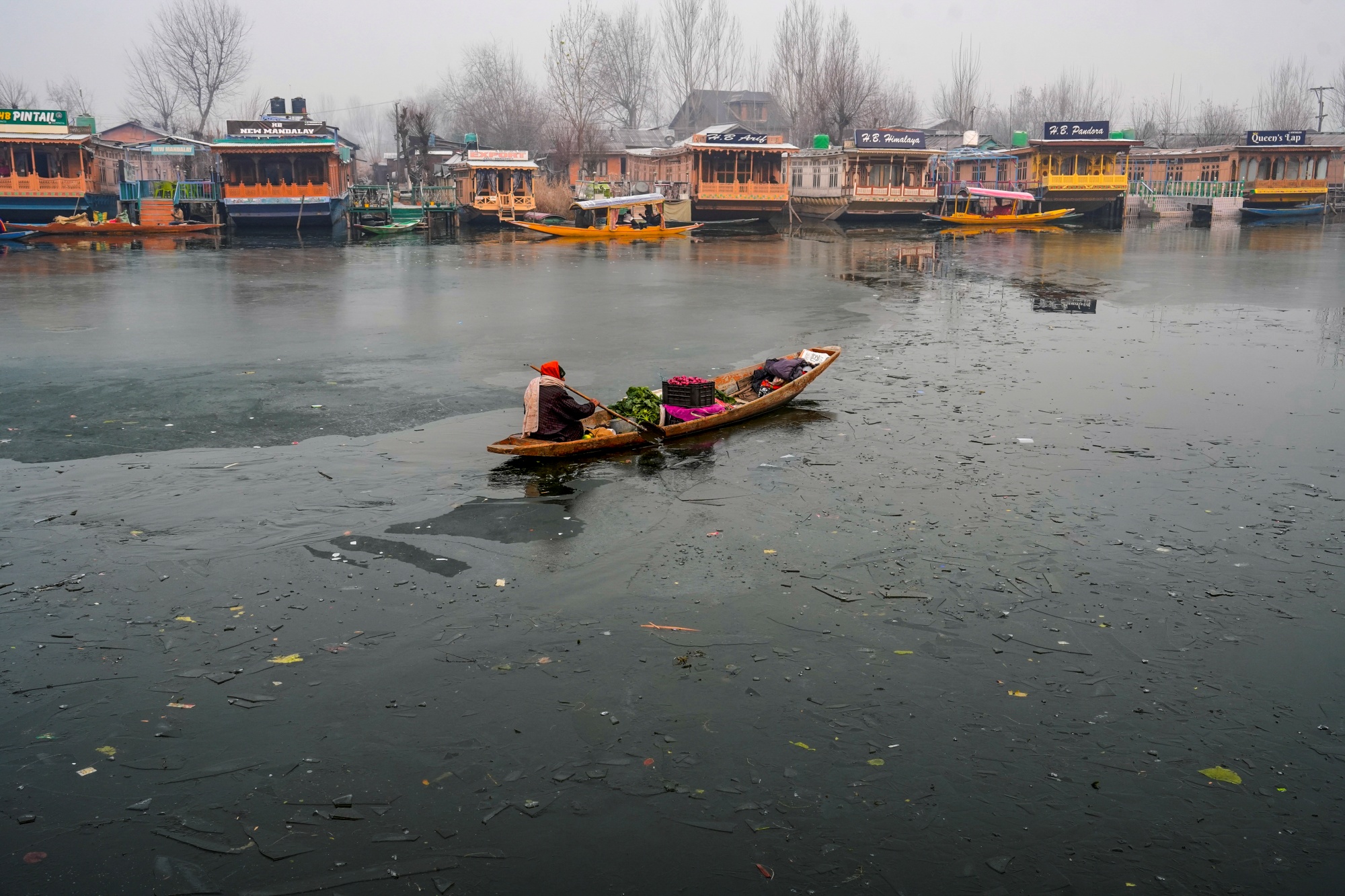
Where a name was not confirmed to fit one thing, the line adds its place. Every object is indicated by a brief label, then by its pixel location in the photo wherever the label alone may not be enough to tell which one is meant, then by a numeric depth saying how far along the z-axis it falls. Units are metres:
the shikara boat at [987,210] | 46.12
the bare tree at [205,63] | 68.00
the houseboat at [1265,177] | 50.75
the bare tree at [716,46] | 81.44
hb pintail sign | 39.75
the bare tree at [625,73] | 84.62
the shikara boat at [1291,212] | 49.88
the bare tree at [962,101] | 83.25
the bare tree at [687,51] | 81.00
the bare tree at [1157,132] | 76.57
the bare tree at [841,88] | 66.00
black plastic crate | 9.85
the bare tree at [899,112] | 86.44
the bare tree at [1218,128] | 77.56
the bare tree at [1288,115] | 82.06
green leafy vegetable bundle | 9.56
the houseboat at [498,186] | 46.94
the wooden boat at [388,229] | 43.66
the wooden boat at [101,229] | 37.66
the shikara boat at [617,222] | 40.91
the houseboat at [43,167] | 40.00
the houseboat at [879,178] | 48.59
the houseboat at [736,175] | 46.81
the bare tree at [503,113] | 80.12
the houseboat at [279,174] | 41.78
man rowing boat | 8.92
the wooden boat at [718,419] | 8.80
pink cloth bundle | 9.72
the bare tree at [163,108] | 70.81
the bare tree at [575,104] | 60.28
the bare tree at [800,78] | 70.56
